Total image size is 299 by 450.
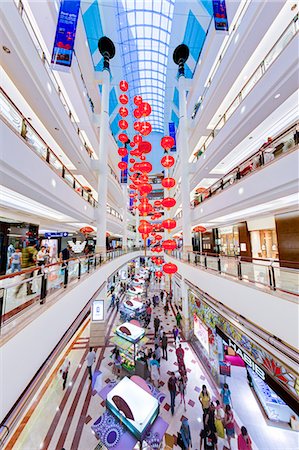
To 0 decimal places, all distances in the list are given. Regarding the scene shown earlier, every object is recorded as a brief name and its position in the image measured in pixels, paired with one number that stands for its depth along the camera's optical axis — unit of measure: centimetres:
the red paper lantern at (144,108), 590
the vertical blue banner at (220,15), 641
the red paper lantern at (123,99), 734
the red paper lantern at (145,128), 589
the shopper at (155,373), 738
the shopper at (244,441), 497
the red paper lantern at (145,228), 769
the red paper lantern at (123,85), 711
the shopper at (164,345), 922
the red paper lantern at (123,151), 793
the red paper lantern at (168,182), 652
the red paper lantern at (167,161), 642
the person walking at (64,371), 725
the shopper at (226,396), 649
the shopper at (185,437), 498
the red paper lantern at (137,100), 616
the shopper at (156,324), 1098
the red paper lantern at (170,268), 678
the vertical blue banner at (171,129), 1692
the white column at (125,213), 2538
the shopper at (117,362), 810
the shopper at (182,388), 675
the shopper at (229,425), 548
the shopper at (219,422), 539
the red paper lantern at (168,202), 655
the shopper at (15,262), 517
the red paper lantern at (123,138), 796
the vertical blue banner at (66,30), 625
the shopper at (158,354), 866
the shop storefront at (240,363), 388
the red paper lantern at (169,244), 663
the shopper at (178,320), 1188
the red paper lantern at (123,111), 752
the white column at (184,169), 1197
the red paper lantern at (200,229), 888
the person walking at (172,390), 630
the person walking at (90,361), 770
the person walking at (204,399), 608
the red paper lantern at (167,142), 610
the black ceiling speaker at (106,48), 1248
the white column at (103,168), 1164
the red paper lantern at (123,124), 747
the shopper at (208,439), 514
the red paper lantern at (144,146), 548
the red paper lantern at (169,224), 687
